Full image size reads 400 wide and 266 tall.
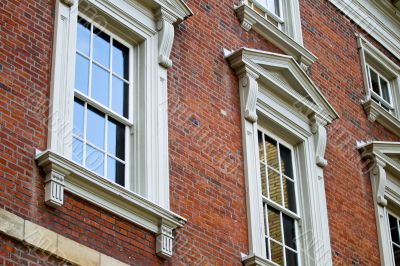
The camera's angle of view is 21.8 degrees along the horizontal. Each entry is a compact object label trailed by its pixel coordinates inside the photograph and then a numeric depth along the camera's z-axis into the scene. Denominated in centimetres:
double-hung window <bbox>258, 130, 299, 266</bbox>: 1408
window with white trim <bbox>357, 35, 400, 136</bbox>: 1798
